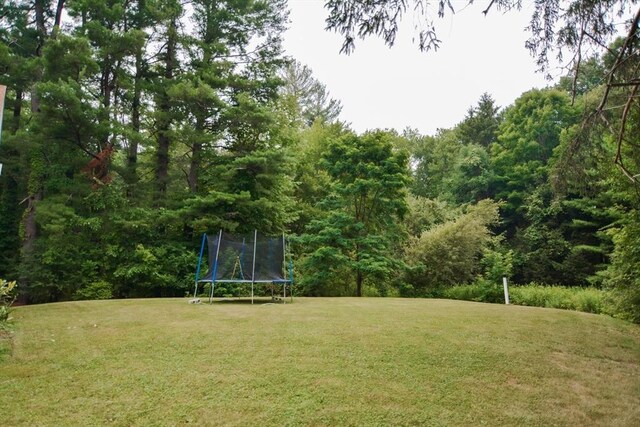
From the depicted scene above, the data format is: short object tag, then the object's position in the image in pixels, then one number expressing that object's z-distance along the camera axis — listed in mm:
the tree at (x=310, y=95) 23078
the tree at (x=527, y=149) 19766
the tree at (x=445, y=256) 13172
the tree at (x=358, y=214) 11609
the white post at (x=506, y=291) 9794
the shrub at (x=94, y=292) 9953
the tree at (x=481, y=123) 25953
